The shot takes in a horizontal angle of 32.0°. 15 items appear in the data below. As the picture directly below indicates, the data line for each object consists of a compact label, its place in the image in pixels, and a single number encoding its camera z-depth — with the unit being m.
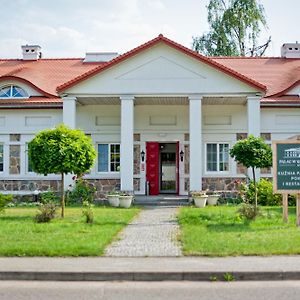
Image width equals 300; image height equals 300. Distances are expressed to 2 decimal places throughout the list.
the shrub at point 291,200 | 21.22
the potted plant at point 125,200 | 21.33
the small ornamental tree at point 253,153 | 16.70
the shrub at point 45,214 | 15.51
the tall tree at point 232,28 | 40.88
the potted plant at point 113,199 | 21.72
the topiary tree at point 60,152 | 16.56
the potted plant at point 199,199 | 21.23
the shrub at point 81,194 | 22.42
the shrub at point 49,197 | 22.40
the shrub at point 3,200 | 16.78
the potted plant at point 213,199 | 22.19
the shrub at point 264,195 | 21.67
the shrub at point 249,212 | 15.68
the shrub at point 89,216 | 15.22
